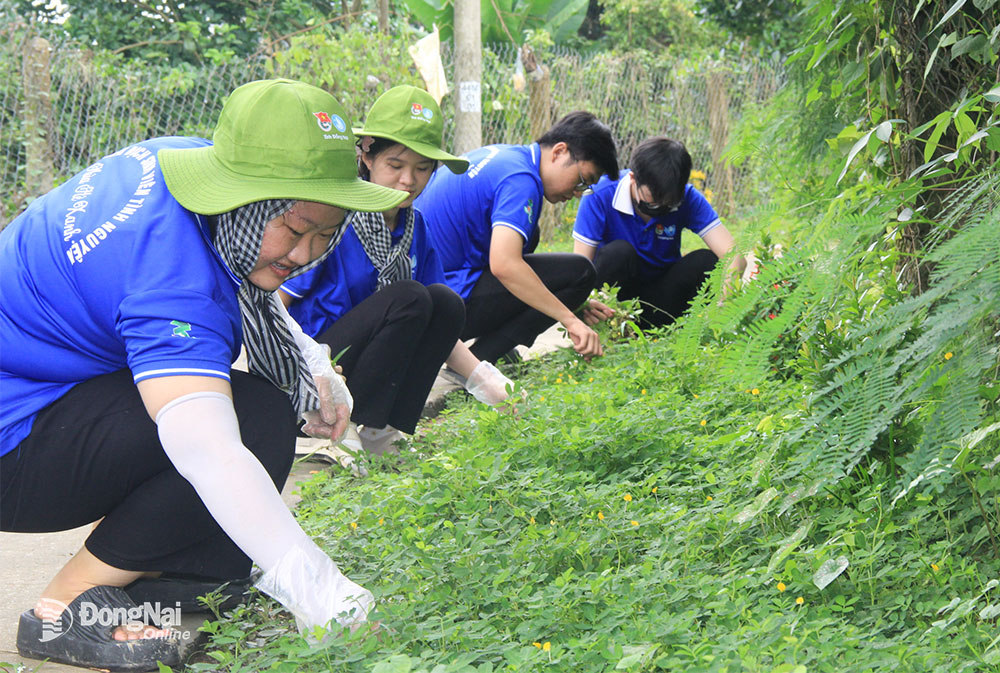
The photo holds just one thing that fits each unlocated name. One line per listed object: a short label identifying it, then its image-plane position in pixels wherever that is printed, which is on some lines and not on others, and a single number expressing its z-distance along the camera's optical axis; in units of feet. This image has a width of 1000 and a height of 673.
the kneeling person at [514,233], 14.66
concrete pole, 23.03
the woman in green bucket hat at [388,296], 11.88
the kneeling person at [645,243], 17.10
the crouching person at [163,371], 6.55
